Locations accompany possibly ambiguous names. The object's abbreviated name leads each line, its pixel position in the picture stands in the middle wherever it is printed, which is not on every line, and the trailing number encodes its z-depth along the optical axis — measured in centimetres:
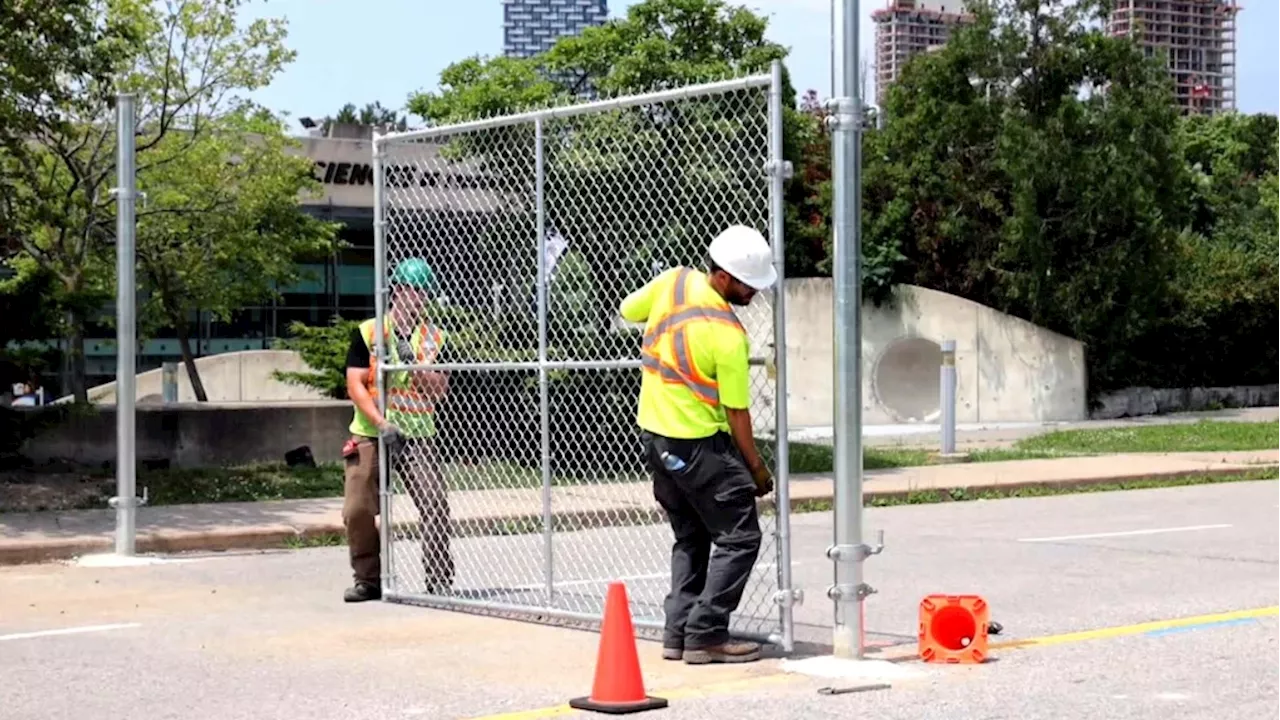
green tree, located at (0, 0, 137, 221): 1499
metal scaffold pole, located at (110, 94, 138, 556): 1203
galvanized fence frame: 767
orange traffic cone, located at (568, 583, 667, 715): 656
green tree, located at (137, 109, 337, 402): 2394
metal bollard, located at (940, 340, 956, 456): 2020
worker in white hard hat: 732
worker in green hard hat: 937
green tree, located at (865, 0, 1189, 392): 2736
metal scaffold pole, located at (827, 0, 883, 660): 712
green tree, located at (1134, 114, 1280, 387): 3003
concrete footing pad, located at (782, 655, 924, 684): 718
